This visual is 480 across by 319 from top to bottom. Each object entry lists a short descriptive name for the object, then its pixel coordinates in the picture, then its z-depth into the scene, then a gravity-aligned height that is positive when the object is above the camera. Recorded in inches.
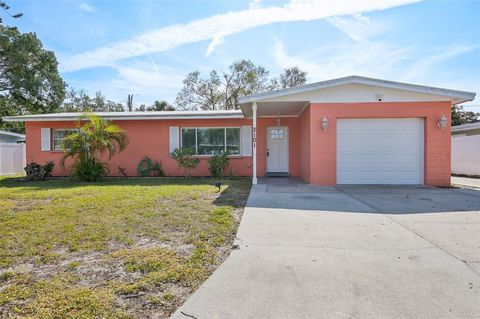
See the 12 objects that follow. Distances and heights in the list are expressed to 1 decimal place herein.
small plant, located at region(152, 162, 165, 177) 502.3 -28.5
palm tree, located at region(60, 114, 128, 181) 411.5 +14.5
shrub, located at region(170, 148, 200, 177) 460.4 -7.2
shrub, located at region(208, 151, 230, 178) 467.2 -17.7
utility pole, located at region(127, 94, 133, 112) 1314.7 +247.4
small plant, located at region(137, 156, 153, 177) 501.4 -24.5
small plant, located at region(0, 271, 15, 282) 112.5 -48.7
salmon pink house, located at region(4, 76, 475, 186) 359.9 +30.1
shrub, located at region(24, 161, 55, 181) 454.9 -26.4
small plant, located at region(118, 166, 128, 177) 506.0 -29.7
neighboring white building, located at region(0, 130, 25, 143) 713.0 +49.8
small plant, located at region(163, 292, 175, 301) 97.6 -50.1
